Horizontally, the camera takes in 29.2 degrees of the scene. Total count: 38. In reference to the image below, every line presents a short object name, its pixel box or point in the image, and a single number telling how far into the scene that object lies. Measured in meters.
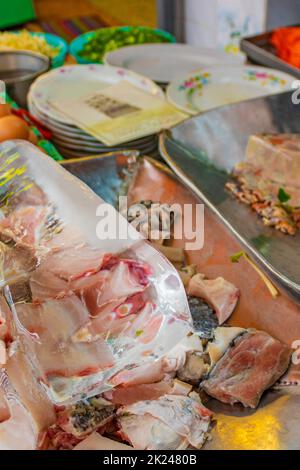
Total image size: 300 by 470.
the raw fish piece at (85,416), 0.62
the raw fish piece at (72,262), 0.65
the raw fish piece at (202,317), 0.74
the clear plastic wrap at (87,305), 0.61
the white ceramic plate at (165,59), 1.64
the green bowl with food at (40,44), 1.67
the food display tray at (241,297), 0.62
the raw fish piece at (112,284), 0.63
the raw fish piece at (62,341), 0.60
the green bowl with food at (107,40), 1.73
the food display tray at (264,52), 1.49
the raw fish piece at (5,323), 0.63
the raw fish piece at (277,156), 1.07
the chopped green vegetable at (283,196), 1.09
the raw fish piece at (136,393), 0.66
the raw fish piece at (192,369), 0.69
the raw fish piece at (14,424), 0.61
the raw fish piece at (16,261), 0.66
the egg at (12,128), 0.99
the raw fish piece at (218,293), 0.78
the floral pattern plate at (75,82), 1.29
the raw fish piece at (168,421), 0.61
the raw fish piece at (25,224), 0.71
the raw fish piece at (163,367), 0.67
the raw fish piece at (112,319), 0.62
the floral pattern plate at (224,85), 1.37
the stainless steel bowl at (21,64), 1.49
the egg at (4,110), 1.04
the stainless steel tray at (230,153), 0.94
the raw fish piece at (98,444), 0.60
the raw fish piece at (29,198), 0.76
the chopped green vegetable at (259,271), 0.79
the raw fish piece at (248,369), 0.67
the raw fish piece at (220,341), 0.71
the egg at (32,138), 1.08
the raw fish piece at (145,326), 0.62
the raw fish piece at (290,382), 0.68
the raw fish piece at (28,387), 0.62
